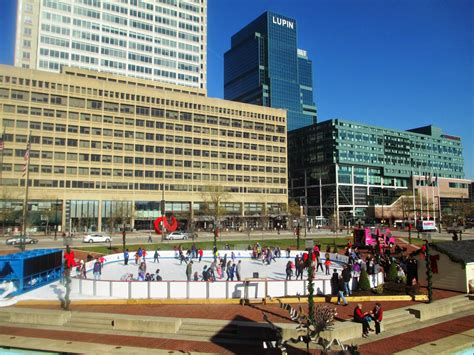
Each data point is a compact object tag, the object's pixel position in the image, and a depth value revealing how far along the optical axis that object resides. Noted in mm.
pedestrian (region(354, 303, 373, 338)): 15414
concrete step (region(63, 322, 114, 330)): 17152
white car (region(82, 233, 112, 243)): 56000
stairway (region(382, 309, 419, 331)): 16656
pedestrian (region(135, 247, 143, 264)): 35628
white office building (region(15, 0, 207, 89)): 89250
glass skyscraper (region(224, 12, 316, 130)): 197000
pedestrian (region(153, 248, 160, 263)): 36912
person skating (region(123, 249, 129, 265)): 35312
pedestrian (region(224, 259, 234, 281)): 25883
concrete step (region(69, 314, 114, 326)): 17344
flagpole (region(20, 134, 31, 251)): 36469
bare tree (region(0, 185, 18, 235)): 66062
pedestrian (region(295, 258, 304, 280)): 26777
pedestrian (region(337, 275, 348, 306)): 19641
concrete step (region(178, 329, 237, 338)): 15836
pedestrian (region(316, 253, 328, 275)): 30188
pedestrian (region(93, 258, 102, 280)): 26703
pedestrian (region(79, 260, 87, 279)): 26297
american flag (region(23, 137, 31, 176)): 38959
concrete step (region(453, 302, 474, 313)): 19469
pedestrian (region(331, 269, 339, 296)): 20594
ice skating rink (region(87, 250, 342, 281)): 29172
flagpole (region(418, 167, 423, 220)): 104375
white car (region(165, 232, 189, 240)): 61219
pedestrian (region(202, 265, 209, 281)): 23781
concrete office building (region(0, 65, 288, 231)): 76000
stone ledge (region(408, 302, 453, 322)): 17609
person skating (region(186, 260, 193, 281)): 24547
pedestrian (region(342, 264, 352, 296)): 20016
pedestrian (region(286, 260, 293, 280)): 26514
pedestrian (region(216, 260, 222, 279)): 29384
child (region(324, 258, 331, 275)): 28997
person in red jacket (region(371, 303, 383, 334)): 15672
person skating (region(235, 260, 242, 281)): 24844
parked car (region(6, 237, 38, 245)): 51309
